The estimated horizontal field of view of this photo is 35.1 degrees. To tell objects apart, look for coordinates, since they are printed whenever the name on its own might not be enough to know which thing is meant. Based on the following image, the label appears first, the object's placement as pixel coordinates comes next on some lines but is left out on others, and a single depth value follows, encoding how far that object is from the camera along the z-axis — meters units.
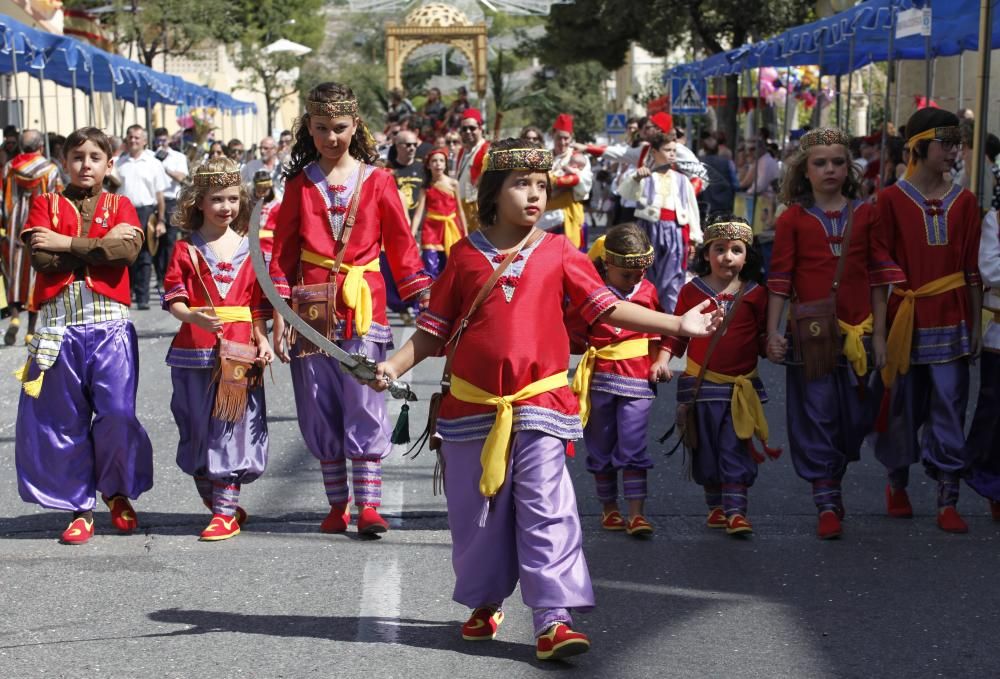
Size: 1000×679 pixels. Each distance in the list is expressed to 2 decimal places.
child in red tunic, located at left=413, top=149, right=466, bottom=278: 15.08
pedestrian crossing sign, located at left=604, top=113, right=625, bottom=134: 40.19
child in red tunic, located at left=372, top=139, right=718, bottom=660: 5.04
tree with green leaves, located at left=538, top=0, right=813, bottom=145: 31.66
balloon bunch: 26.17
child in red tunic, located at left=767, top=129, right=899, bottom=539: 6.70
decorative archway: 64.69
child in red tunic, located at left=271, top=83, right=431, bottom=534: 6.69
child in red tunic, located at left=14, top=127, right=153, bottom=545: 6.72
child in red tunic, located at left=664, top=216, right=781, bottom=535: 6.79
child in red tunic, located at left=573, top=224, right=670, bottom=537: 6.82
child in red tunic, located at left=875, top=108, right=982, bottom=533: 6.79
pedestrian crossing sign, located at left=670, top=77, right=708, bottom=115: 25.83
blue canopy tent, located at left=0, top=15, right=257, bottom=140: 16.98
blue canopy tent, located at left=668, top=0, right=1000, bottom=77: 14.45
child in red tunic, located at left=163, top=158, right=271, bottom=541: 6.79
